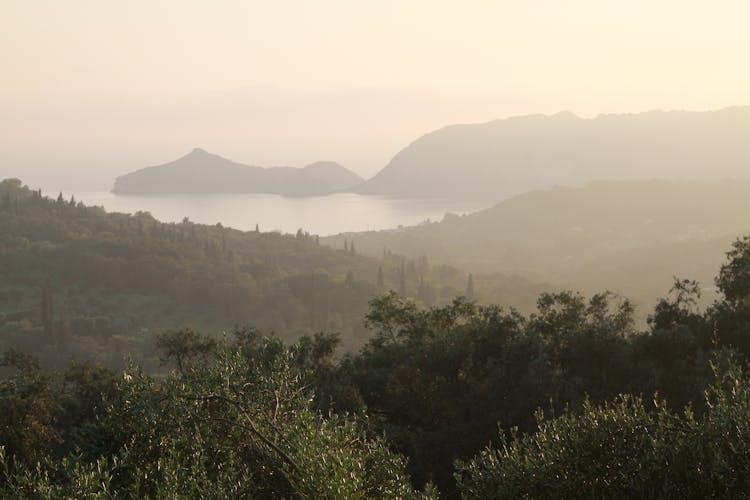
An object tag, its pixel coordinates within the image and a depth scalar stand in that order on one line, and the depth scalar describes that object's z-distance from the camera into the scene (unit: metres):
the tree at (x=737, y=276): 34.25
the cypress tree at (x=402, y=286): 164.62
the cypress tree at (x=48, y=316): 116.00
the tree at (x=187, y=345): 46.47
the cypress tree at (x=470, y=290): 164.79
